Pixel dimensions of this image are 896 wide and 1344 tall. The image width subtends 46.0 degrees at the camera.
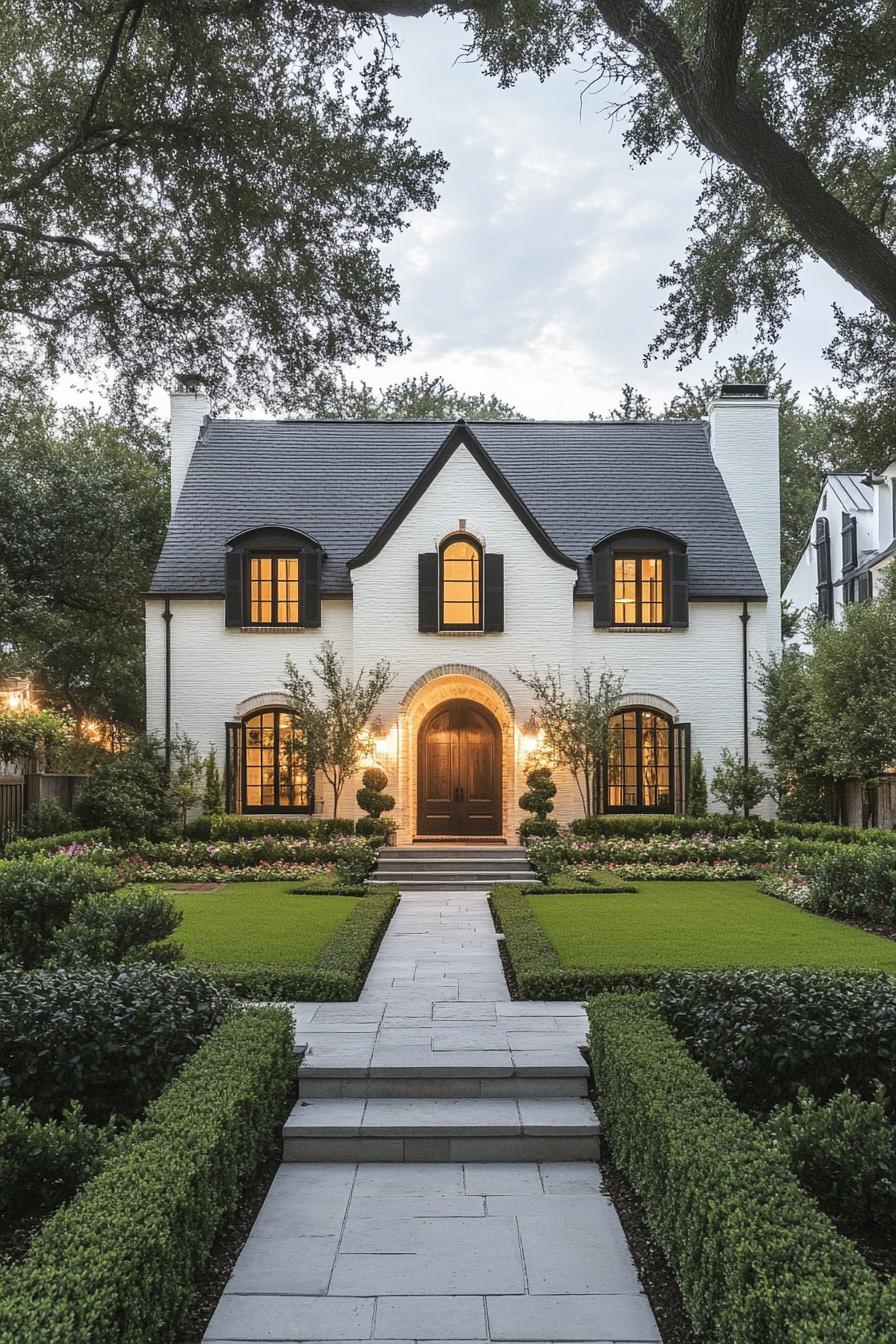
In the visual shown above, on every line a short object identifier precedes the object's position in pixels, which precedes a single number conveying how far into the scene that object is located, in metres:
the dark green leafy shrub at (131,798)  18.67
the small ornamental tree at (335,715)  20.05
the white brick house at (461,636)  21.12
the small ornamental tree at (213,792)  20.72
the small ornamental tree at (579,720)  20.17
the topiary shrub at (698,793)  20.80
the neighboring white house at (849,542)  27.28
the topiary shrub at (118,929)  8.27
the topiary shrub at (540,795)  19.84
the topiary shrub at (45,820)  16.55
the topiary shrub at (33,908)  9.75
